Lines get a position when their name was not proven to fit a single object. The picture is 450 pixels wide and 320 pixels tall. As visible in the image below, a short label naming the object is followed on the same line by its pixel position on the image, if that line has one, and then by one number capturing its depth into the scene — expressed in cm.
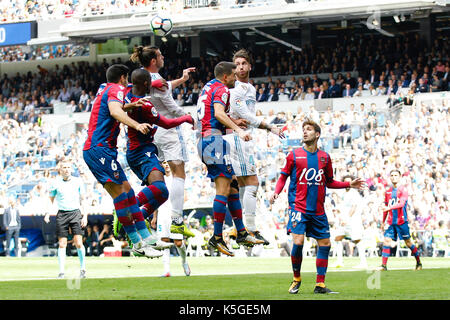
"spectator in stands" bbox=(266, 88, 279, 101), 3753
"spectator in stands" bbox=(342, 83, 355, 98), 3566
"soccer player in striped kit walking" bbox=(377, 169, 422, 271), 1927
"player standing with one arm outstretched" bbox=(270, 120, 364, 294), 1165
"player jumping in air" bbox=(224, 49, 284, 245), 1260
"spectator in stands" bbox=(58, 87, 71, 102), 4389
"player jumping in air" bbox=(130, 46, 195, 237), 1209
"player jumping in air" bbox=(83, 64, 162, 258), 1101
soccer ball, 1569
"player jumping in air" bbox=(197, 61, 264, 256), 1232
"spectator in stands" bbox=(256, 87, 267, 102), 3780
